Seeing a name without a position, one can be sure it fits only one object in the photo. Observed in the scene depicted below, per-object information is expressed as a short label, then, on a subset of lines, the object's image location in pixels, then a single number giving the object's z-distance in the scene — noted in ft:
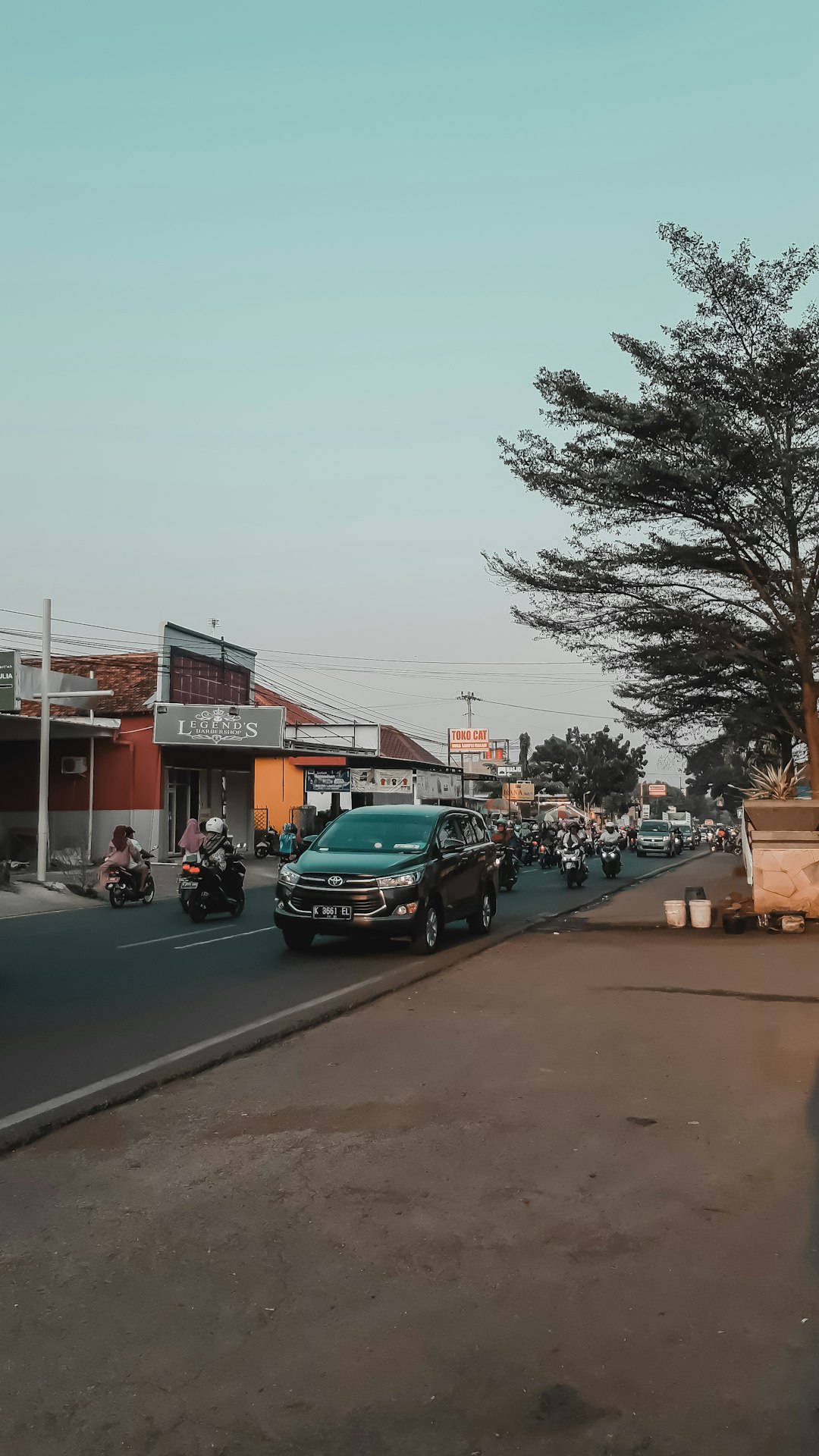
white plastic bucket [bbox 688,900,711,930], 55.88
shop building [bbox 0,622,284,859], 117.50
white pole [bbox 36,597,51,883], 86.07
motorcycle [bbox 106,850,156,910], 74.43
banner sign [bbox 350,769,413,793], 155.94
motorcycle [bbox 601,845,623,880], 106.01
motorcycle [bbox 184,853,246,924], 62.75
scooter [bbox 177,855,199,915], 63.26
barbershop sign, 117.60
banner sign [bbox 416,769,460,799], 174.39
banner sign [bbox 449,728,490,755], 264.72
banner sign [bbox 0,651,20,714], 85.81
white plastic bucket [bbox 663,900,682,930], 56.70
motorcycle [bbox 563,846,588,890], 91.91
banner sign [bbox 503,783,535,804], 294.87
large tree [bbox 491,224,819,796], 61.41
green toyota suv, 44.19
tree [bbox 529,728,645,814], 337.31
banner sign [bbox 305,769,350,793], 147.95
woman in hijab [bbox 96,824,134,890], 74.18
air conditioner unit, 116.98
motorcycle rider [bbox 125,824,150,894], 74.95
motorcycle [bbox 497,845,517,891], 90.33
